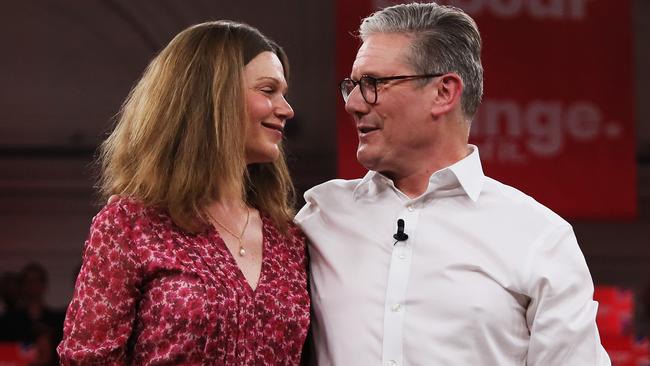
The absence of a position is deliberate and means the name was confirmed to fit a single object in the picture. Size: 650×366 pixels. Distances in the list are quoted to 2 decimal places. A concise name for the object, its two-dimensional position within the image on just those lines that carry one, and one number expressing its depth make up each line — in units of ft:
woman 20.34
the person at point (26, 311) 29.29
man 20.64
